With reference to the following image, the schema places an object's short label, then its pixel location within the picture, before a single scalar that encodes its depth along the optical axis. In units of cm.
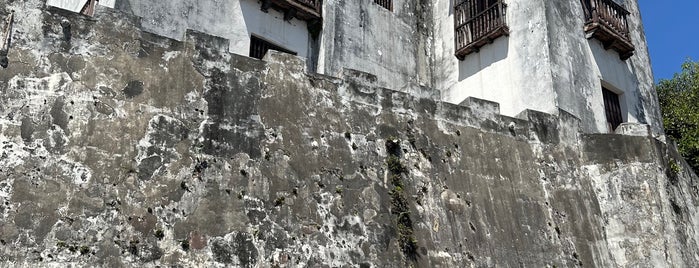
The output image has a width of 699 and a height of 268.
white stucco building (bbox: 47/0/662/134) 1664
